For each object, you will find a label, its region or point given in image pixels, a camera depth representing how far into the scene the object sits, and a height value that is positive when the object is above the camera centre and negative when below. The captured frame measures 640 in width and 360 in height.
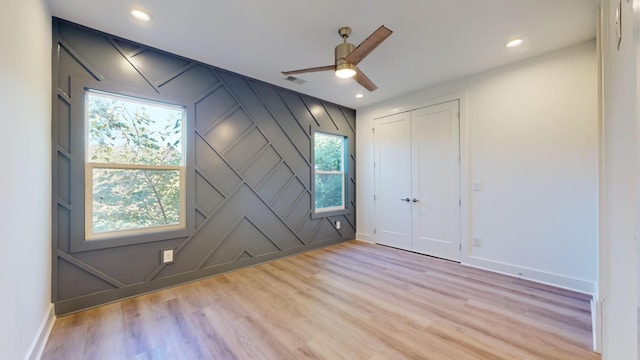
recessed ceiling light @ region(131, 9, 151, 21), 2.20 +1.47
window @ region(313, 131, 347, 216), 4.62 +0.15
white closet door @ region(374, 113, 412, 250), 4.36 +0.01
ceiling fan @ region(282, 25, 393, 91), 2.01 +1.08
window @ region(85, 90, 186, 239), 2.53 +0.17
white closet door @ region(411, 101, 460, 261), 3.77 +0.01
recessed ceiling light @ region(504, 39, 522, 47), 2.68 +1.46
